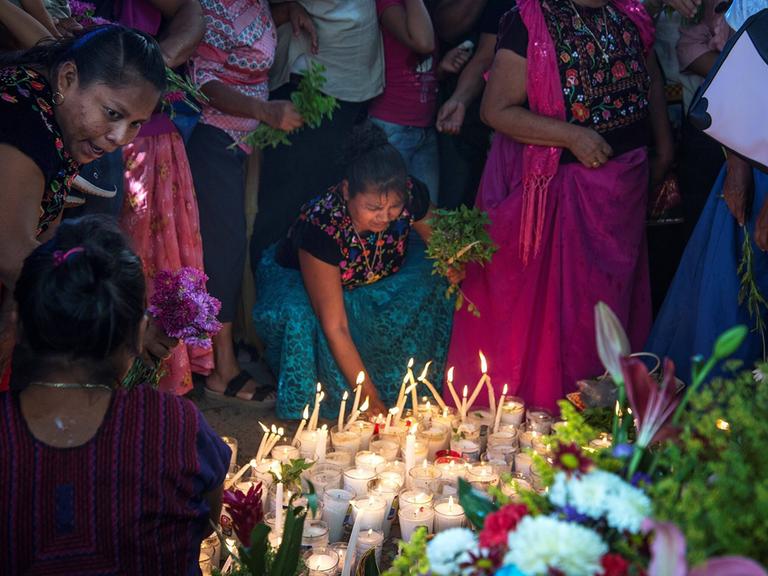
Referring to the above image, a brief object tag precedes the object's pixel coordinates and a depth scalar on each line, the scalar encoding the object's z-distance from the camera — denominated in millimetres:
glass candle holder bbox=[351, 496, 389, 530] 2562
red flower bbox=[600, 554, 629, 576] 1043
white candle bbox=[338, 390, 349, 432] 3034
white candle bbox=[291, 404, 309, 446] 2814
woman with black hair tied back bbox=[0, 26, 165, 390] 2105
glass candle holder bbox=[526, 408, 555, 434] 3268
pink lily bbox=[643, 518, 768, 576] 953
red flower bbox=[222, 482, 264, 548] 1804
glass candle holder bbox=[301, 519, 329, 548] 2332
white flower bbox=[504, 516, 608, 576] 1037
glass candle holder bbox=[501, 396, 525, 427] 3389
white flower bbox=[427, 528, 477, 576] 1171
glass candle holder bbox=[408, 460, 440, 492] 2752
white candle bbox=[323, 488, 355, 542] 2586
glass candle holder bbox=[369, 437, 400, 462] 3014
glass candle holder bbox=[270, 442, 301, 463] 2877
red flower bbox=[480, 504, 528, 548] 1119
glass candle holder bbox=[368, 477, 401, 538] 2656
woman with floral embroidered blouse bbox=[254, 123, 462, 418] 3541
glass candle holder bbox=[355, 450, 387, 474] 2879
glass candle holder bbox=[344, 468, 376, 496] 2721
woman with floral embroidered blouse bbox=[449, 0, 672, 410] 3477
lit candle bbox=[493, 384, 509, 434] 3179
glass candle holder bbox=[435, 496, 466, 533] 2557
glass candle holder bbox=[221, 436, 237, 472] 2687
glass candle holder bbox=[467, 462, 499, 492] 2715
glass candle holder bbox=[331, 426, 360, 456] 3031
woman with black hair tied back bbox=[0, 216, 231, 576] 1568
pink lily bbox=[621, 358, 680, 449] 1195
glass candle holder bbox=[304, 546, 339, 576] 2217
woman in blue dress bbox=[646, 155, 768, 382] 3166
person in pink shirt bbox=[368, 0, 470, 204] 4094
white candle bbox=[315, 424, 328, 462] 2834
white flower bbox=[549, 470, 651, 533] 1083
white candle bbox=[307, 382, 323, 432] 2893
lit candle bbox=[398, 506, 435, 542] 2557
